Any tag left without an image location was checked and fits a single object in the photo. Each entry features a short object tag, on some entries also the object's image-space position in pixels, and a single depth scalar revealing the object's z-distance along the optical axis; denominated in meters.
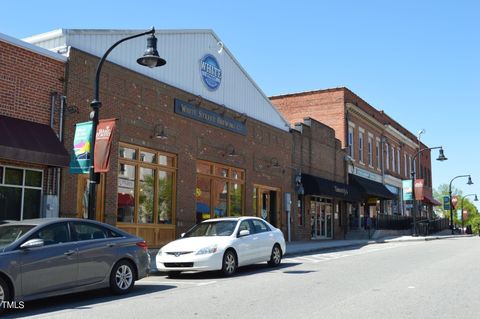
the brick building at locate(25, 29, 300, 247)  16.19
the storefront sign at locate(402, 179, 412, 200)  37.75
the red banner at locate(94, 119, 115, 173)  12.74
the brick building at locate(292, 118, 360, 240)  28.73
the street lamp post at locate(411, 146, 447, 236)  36.31
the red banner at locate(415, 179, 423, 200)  39.23
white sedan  12.46
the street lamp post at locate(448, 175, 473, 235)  52.06
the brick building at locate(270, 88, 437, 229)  35.47
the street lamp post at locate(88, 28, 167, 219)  12.44
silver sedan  8.16
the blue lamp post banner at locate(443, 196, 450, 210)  62.11
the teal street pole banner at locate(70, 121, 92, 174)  12.91
